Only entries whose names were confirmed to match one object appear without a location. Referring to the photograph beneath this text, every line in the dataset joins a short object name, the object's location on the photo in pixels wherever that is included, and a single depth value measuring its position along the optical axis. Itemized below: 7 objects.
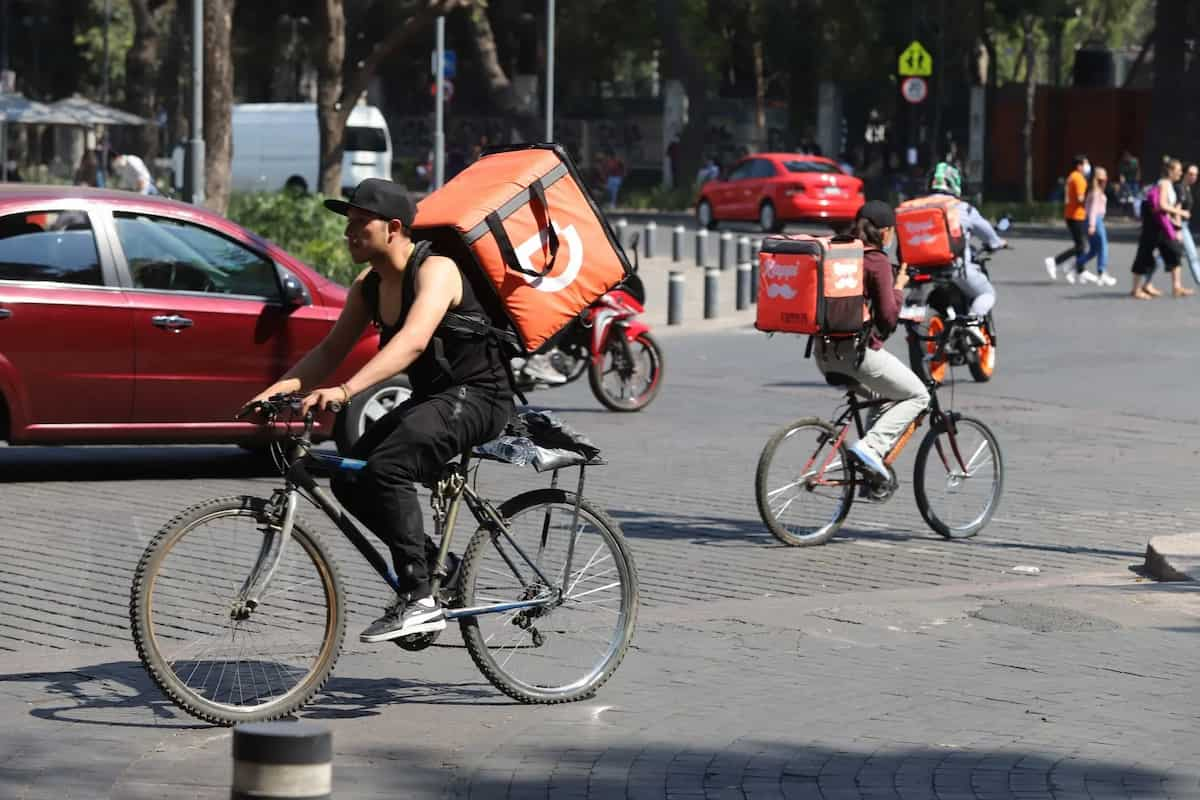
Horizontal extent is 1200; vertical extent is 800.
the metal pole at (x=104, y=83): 65.81
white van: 47.12
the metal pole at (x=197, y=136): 21.23
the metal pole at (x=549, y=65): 31.80
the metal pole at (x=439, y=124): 33.03
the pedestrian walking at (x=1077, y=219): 28.80
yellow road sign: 44.66
